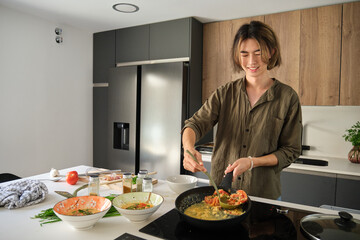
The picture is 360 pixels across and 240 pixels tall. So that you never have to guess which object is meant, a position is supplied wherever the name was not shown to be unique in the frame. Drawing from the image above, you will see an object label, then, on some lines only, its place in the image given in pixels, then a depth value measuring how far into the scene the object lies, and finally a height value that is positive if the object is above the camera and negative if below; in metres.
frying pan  0.88 -0.37
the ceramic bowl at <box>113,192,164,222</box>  0.98 -0.38
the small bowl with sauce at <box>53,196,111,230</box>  0.92 -0.39
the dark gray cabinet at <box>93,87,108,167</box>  3.60 -0.24
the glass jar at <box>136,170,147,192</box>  1.31 -0.36
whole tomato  1.55 -0.41
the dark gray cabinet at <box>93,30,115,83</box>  3.52 +0.70
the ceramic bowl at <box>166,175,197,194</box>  1.32 -0.38
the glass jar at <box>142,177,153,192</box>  1.28 -0.37
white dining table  0.92 -0.44
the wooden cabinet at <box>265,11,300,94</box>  2.60 +0.63
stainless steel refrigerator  2.79 -0.10
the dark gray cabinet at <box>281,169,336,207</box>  2.20 -0.66
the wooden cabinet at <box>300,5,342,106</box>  2.44 +0.52
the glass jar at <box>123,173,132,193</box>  1.30 -0.37
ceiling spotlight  2.62 +1.00
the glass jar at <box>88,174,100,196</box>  1.24 -0.37
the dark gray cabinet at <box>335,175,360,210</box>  2.10 -0.64
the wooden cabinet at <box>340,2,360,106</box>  2.35 +0.48
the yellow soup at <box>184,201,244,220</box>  0.98 -0.39
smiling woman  1.43 -0.07
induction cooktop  0.91 -0.43
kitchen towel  1.16 -0.40
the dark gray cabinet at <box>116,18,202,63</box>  2.92 +0.78
